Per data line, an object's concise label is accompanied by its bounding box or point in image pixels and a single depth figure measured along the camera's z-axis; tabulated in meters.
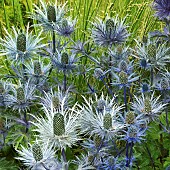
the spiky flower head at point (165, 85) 1.03
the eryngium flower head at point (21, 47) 1.03
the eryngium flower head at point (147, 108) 0.94
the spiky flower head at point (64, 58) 1.07
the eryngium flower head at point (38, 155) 0.84
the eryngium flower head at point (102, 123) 0.86
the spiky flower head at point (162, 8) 1.08
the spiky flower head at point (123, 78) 0.99
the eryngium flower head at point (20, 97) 1.01
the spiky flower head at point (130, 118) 0.91
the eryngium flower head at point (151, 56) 1.04
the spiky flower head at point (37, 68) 1.06
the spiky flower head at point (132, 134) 0.91
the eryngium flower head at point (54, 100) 0.97
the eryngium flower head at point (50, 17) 1.07
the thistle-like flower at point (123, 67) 1.03
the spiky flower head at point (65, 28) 1.09
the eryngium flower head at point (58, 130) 0.84
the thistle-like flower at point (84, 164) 0.92
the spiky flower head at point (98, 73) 1.09
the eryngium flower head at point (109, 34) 1.06
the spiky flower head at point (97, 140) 0.93
